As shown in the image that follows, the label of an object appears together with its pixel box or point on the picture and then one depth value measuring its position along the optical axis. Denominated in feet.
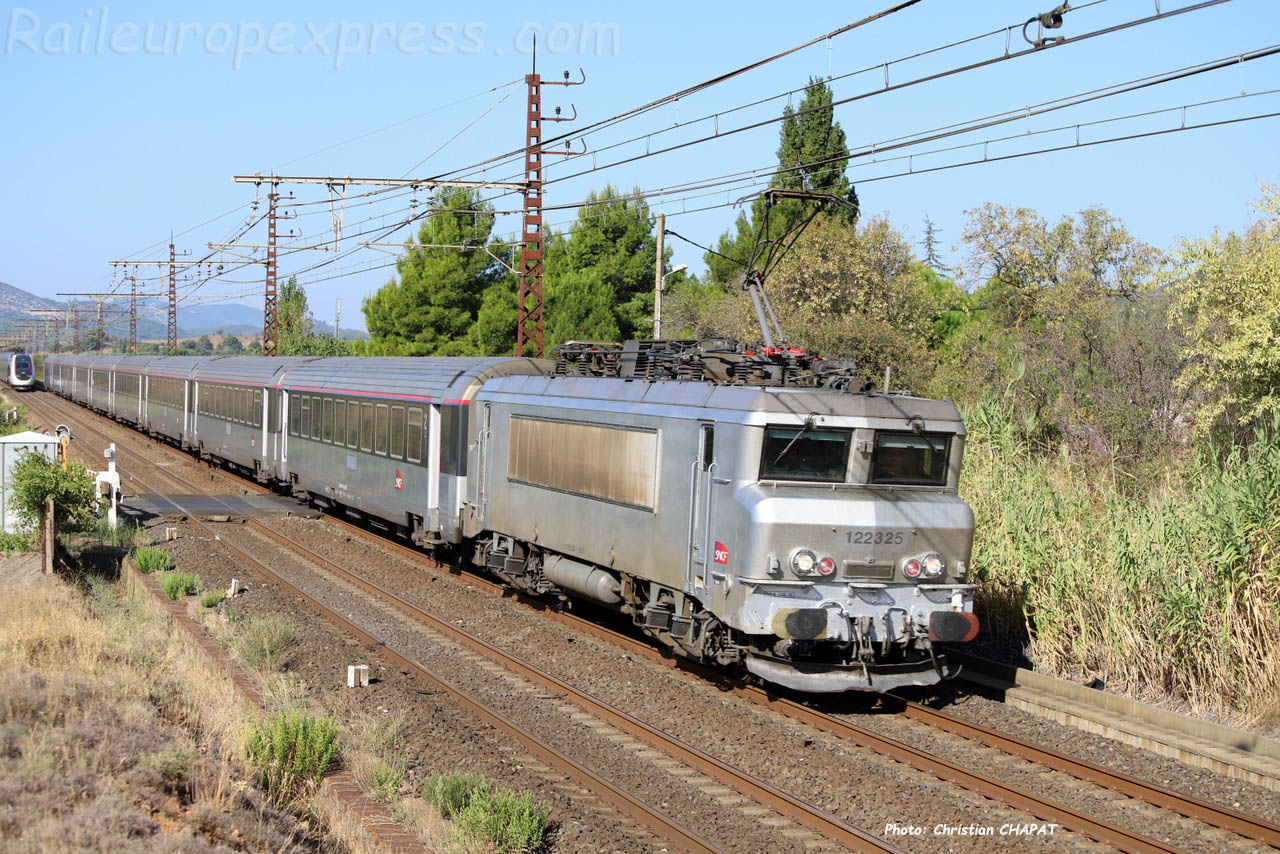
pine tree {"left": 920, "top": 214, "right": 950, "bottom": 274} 398.01
